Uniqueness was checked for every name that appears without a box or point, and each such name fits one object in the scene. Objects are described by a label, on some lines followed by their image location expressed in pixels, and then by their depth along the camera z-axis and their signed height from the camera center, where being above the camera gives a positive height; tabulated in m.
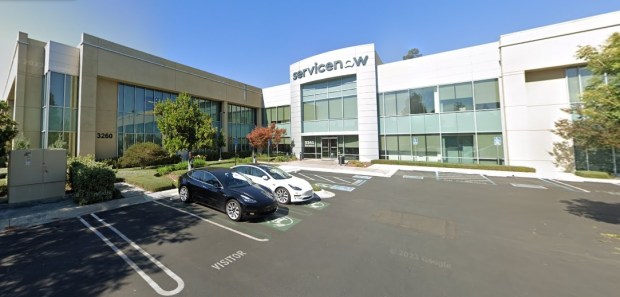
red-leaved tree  26.88 +2.45
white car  9.25 -1.14
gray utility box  8.44 -0.51
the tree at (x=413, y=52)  72.34 +32.95
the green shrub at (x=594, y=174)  15.16 -1.70
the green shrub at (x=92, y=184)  8.70 -0.96
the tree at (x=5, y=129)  8.20 +1.21
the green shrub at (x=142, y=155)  18.95 +0.34
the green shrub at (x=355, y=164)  21.87 -0.94
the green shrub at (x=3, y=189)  9.73 -1.20
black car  7.07 -1.28
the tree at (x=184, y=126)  16.22 +2.39
